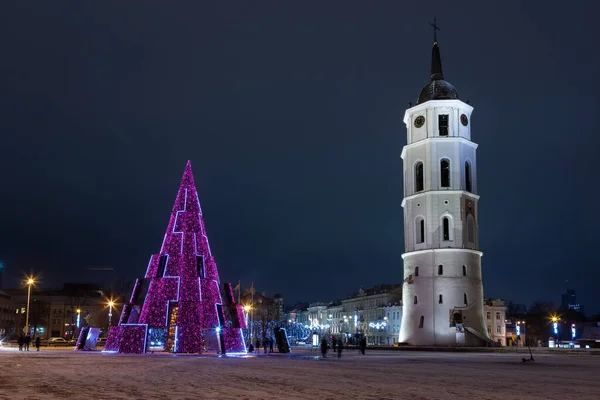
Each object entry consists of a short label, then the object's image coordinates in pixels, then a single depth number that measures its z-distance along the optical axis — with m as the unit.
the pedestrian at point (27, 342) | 51.76
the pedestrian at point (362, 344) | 47.44
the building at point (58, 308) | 131.38
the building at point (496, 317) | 118.56
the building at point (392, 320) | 134.74
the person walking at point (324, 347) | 39.78
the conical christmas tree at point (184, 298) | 39.84
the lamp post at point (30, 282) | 57.96
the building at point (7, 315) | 129.35
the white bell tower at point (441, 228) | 65.00
